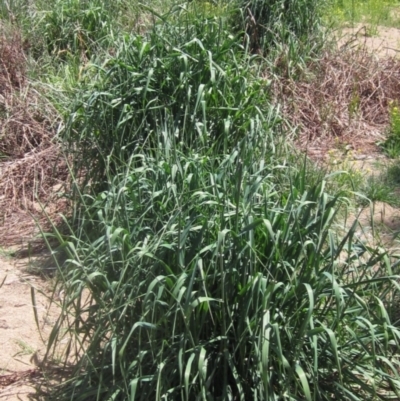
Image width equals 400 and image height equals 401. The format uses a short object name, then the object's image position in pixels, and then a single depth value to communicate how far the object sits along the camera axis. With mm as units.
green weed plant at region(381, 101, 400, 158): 6922
